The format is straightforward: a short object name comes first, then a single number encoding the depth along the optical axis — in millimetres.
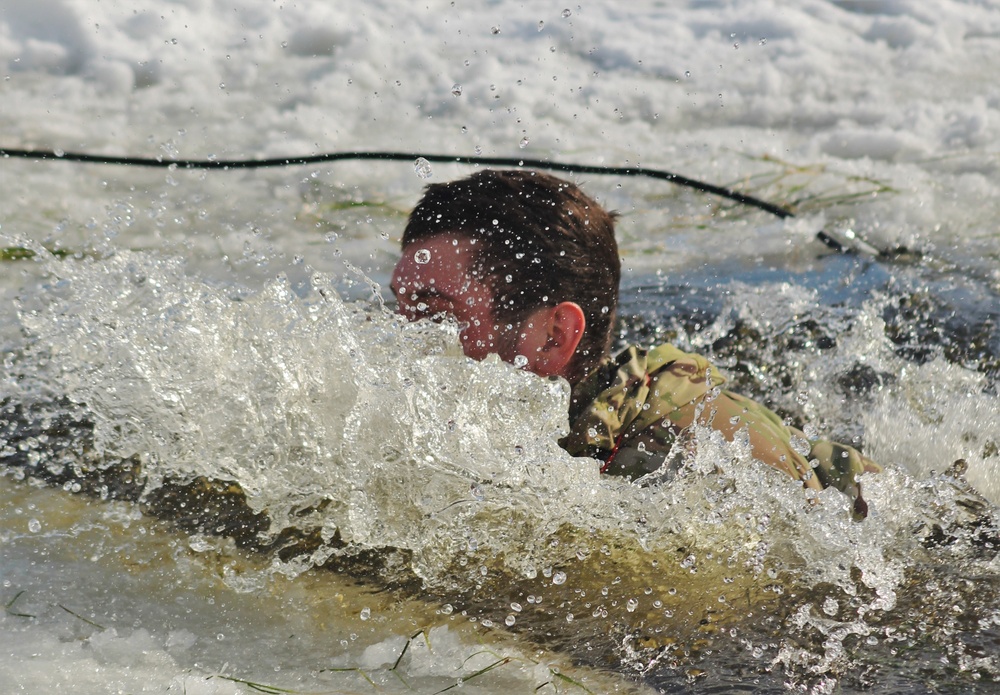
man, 6242
